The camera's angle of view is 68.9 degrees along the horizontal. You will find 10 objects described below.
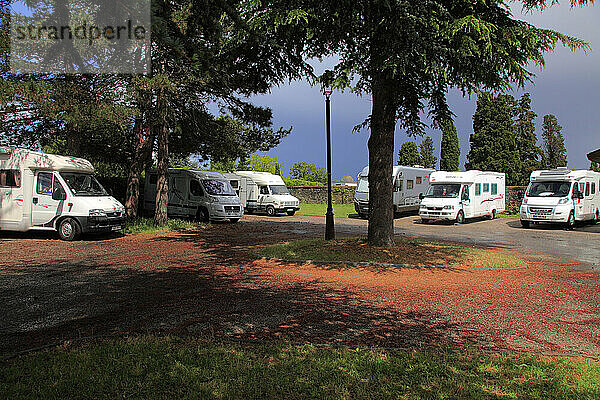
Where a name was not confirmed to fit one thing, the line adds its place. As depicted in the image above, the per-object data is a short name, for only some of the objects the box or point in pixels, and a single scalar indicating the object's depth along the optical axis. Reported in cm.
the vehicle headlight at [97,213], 1474
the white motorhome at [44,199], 1479
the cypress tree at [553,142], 5540
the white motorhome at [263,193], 2848
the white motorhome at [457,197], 2289
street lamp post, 1430
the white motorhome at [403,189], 2603
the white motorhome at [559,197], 2058
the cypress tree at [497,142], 3919
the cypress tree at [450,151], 5012
